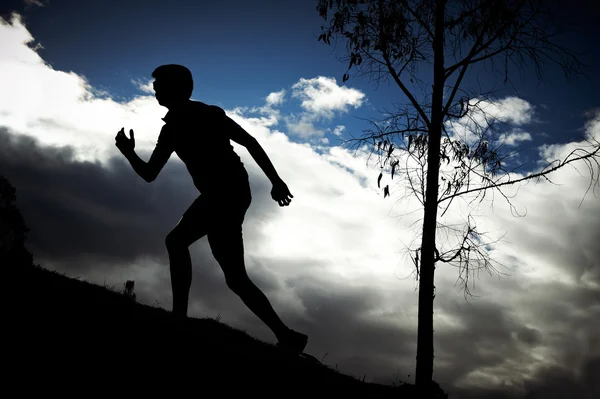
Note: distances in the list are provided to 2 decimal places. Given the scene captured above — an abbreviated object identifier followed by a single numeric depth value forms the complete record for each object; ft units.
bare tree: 21.47
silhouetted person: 13.32
